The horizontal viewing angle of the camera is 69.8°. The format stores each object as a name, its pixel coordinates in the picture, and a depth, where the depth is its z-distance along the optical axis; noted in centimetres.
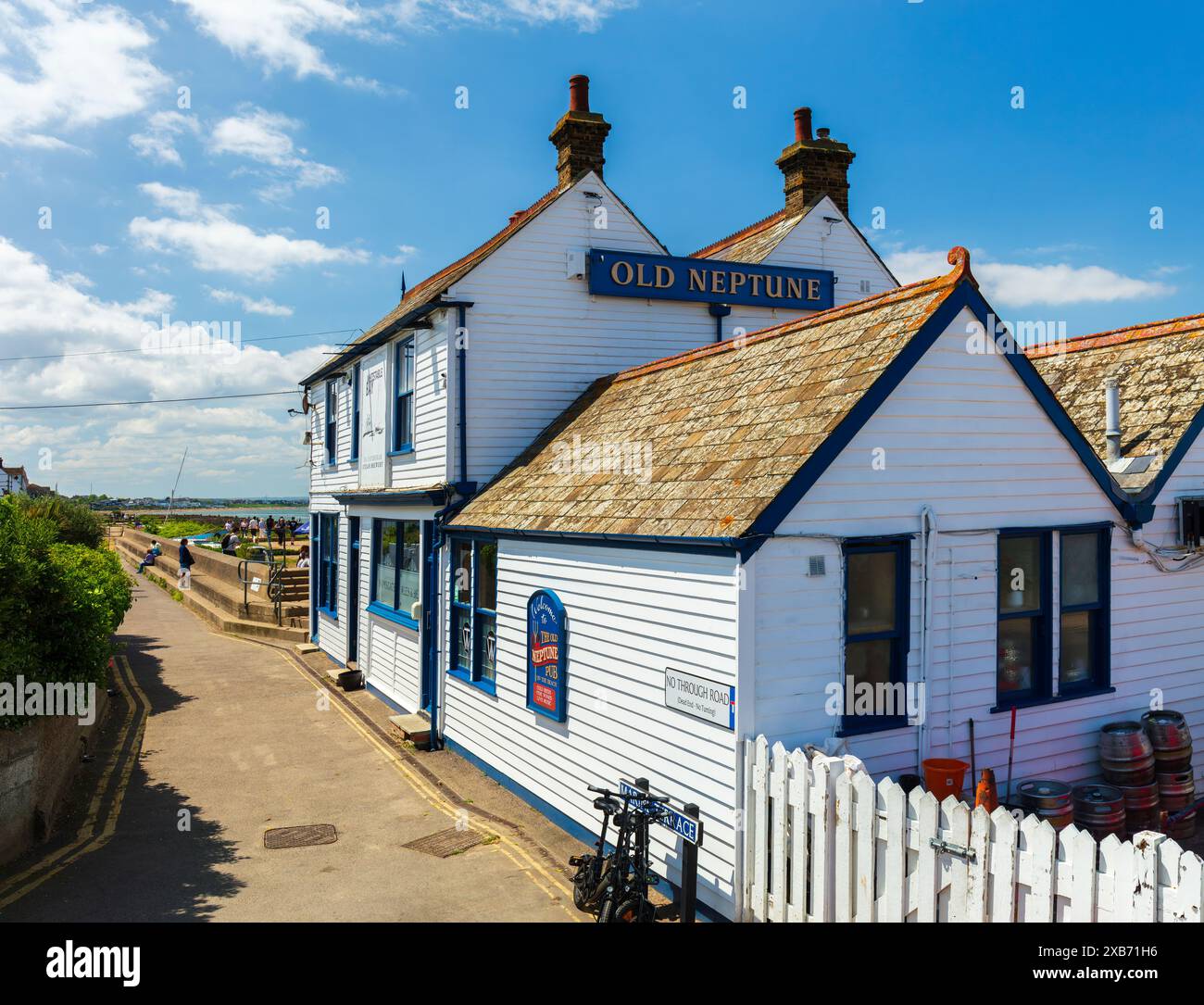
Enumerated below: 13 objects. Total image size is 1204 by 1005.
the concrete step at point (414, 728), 1345
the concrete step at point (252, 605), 2516
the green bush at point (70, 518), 2282
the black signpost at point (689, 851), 708
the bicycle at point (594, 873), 741
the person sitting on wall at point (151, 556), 4350
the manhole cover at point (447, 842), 930
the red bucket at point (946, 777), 755
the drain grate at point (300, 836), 950
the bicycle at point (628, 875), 700
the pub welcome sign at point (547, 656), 974
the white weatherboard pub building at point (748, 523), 751
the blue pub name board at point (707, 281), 1423
